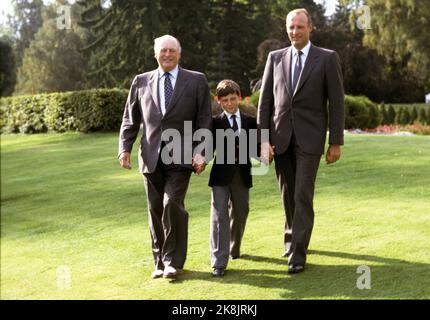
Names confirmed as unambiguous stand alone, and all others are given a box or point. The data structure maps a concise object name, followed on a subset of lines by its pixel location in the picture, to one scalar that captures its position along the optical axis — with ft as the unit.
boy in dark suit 16.49
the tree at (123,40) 103.60
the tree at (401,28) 92.99
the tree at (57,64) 161.89
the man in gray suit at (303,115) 15.98
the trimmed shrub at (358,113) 63.05
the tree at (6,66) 80.48
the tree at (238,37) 117.39
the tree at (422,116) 78.28
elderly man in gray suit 16.20
